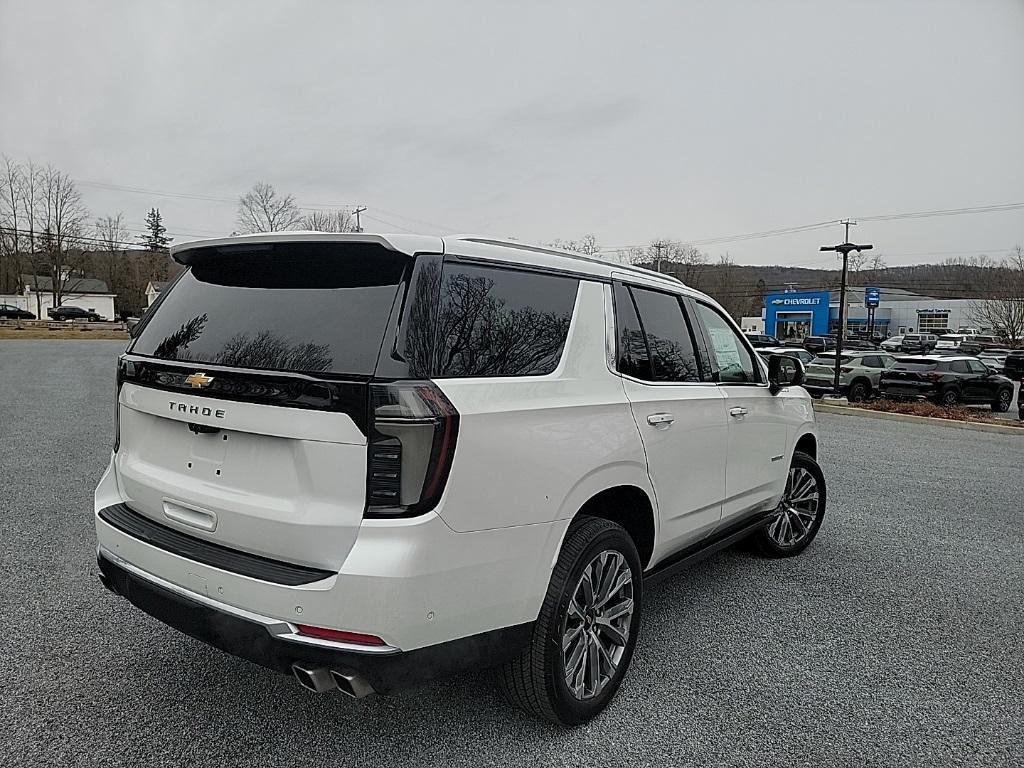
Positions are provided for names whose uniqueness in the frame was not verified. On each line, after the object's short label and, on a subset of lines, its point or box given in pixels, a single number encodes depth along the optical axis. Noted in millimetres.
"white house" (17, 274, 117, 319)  76562
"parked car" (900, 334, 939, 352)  47025
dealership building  71938
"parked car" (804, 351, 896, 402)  20969
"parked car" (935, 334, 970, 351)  50453
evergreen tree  104325
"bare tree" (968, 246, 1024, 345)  51719
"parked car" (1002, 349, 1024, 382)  30344
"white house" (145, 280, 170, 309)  75456
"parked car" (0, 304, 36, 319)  61547
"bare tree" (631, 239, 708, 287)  78438
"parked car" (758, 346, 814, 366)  23130
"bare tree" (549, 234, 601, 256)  67250
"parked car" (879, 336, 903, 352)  49625
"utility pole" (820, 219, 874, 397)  19938
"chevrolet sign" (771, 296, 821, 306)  71825
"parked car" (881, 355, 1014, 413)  18703
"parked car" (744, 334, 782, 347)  36969
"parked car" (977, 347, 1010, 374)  33344
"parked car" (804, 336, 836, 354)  37906
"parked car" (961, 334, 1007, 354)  43494
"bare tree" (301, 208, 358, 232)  57728
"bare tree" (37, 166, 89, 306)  60094
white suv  2195
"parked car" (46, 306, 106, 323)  61216
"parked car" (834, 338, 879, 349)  45769
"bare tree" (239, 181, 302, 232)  59344
